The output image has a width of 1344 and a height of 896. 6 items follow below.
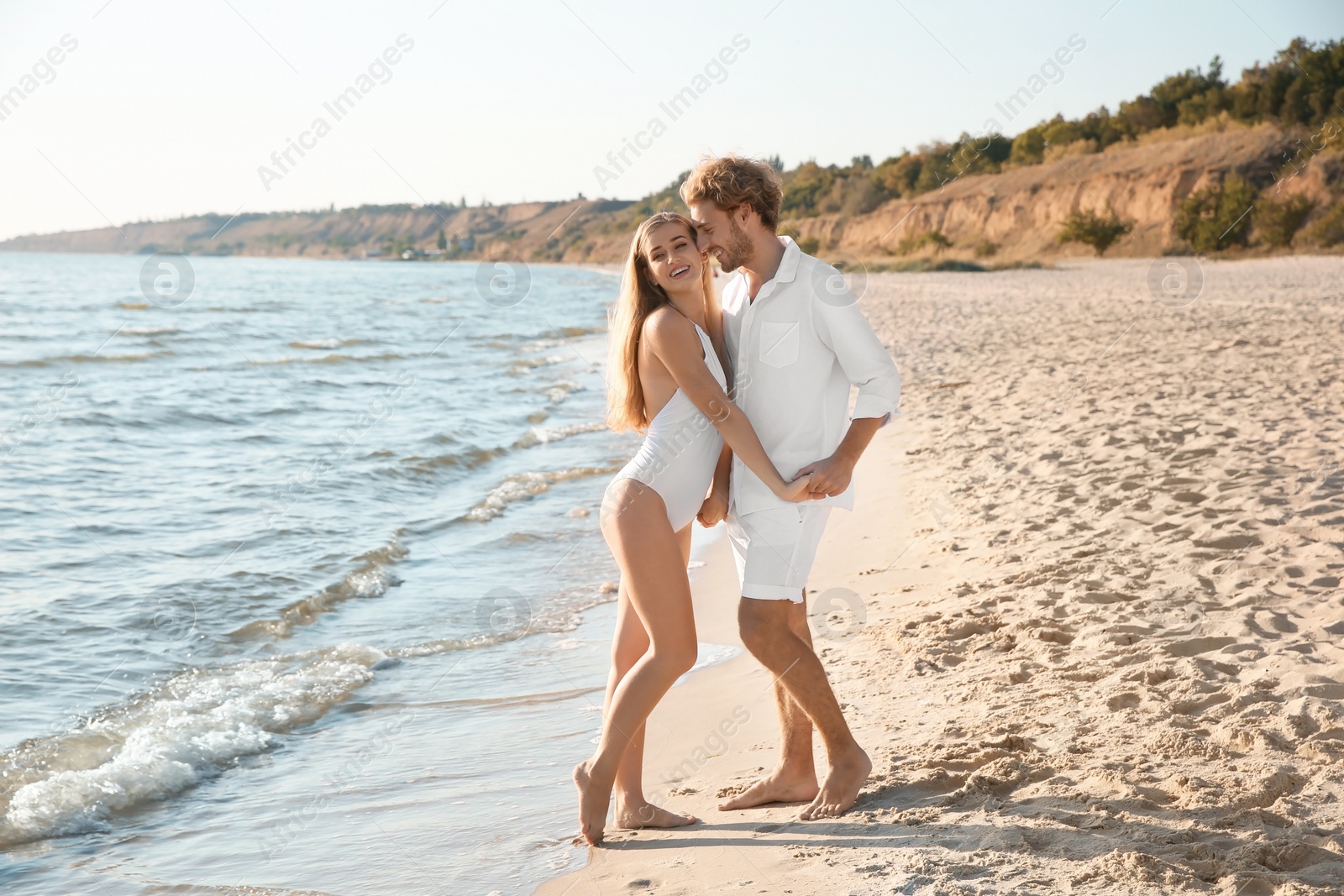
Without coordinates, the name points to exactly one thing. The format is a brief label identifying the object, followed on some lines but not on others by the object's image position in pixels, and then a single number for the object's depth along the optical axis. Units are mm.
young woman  3088
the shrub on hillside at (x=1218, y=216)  33031
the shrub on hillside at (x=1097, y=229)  38031
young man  3104
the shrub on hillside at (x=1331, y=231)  29891
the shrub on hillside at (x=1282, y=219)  31250
